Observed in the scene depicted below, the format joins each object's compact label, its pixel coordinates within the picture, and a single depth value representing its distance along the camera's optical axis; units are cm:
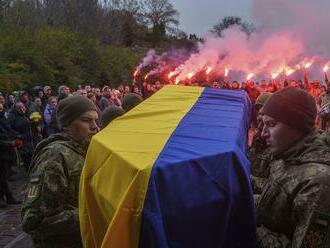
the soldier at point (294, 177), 250
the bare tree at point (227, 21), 5569
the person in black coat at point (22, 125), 1141
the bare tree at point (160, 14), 5694
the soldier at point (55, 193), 341
